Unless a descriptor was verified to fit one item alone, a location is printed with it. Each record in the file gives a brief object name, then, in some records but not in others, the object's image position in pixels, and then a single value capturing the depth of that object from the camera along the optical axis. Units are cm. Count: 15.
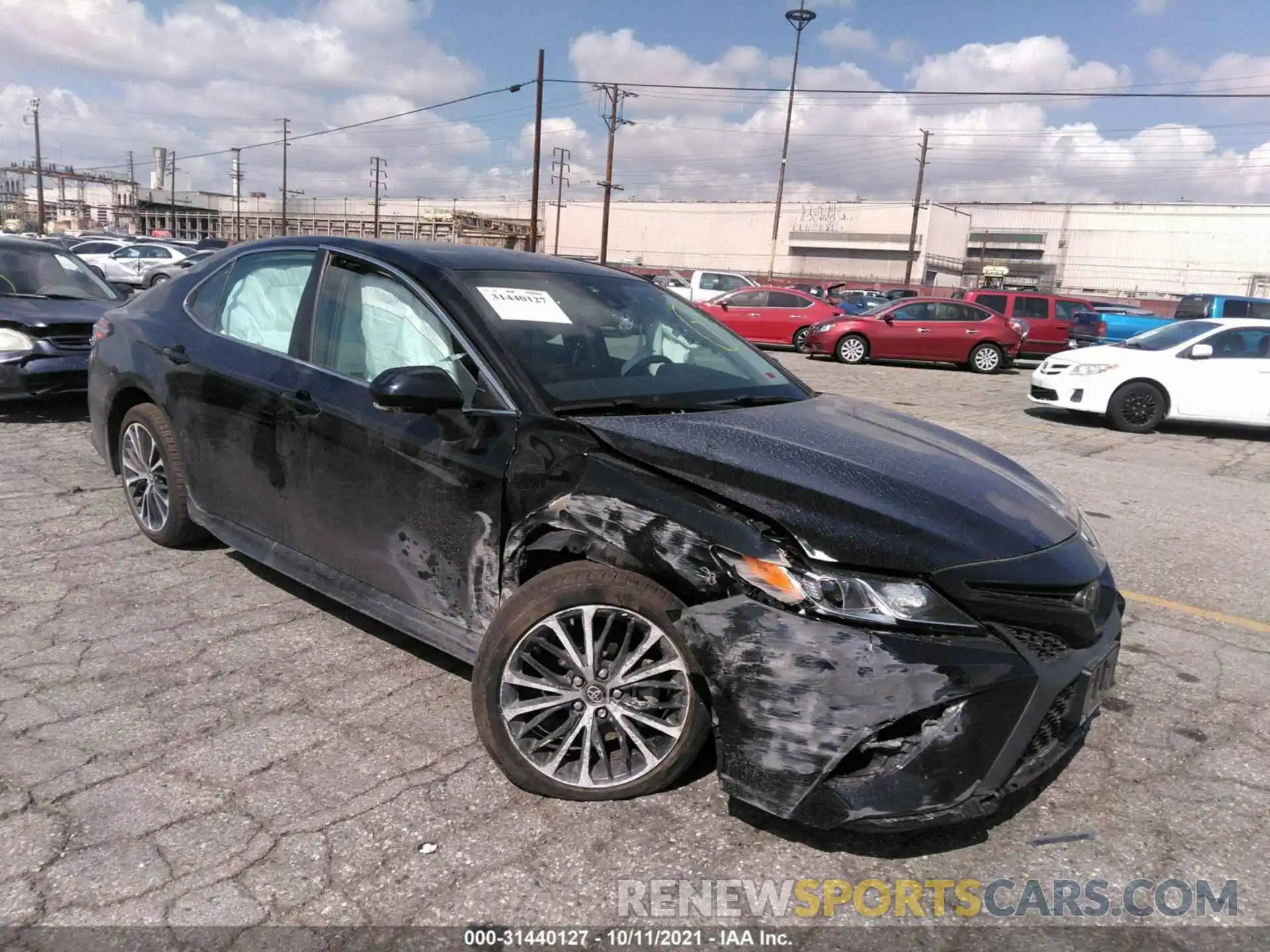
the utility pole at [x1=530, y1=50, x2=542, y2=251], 3189
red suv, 2088
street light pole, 3853
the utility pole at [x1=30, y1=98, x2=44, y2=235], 6675
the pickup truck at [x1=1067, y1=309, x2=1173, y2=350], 2189
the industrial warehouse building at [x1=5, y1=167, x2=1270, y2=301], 7419
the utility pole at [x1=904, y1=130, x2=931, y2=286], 5075
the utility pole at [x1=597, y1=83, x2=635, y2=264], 4119
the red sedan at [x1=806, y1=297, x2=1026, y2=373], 1869
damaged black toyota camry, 217
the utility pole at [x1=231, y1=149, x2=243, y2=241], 6981
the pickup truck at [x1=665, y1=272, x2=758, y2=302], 2486
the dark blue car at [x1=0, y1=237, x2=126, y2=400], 693
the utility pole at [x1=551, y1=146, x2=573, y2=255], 7405
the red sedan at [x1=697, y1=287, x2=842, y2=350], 2091
